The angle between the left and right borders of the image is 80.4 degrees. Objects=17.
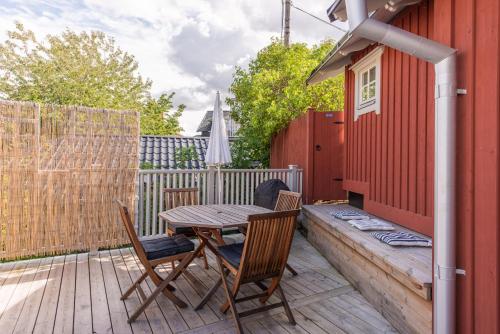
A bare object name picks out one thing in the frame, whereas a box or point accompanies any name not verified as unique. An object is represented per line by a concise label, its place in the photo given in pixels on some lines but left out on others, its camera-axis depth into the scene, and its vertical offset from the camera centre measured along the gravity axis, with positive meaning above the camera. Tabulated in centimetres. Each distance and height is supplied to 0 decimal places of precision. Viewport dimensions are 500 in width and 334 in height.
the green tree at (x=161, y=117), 1357 +255
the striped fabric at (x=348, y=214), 420 -66
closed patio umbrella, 491 +46
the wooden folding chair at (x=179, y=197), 435 -44
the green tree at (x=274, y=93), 724 +194
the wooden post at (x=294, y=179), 618 -20
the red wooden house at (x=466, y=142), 159 +17
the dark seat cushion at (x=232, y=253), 262 -80
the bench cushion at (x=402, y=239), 289 -69
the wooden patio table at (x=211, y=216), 297 -53
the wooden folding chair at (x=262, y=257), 238 -77
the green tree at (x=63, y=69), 955 +341
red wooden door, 625 +32
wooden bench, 216 -94
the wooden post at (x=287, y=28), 981 +477
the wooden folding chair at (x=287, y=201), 412 -46
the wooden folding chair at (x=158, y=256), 257 -84
